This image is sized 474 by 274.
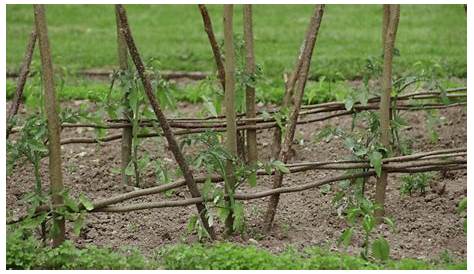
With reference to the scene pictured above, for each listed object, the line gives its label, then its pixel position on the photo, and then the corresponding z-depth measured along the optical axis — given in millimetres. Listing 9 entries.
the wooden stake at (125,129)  11977
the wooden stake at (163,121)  9633
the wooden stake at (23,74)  11195
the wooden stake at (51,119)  9625
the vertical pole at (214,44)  11125
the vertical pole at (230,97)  10172
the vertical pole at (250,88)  12070
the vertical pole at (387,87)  10711
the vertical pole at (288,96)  12019
